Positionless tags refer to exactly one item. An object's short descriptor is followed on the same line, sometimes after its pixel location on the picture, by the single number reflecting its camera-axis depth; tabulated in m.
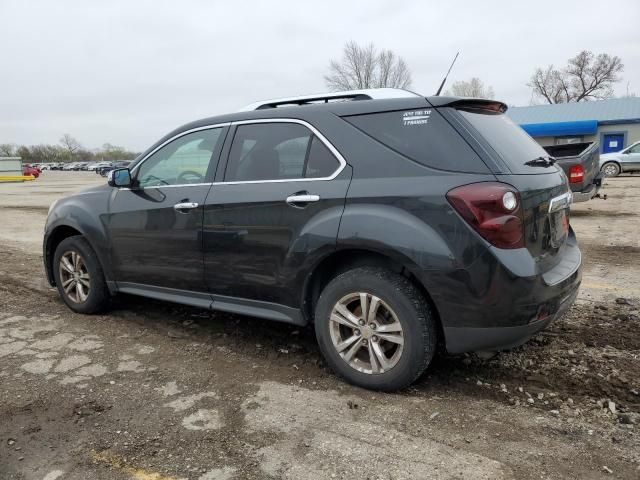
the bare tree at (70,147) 118.84
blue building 35.19
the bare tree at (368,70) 60.28
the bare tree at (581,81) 63.28
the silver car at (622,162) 23.50
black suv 2.90
